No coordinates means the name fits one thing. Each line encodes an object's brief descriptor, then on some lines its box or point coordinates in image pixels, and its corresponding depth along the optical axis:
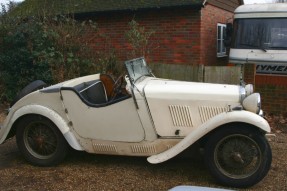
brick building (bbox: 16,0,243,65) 11.40
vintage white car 4.57
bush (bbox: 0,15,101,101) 10.05
